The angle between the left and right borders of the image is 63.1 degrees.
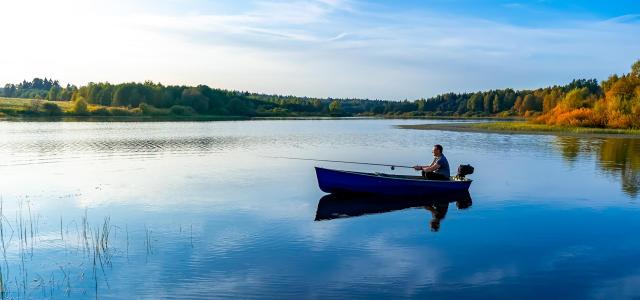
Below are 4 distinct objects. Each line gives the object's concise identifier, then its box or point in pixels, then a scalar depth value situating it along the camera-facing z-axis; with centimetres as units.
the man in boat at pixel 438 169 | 2028
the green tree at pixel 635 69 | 7338
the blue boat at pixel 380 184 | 1938
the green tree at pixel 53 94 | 18762
